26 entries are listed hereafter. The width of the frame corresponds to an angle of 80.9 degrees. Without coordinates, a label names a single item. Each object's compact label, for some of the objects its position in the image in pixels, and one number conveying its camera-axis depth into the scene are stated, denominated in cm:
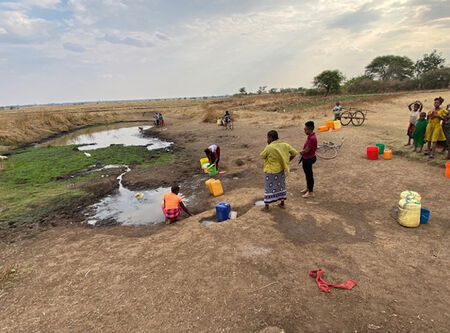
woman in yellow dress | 798
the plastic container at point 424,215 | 503
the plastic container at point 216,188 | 783
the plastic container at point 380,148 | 946
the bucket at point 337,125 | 1449
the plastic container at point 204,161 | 1088
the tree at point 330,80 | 4472
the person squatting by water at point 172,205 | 627
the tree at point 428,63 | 4856
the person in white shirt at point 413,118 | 943
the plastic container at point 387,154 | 896
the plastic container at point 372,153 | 905
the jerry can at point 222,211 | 598
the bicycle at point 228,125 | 2087
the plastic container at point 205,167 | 1010
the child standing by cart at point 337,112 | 1536
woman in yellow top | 545
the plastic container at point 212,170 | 983
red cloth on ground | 356
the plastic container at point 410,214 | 491
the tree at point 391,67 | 5082
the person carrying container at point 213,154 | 941
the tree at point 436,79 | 3478
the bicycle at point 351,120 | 1516
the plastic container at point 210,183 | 788
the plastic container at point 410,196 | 499
